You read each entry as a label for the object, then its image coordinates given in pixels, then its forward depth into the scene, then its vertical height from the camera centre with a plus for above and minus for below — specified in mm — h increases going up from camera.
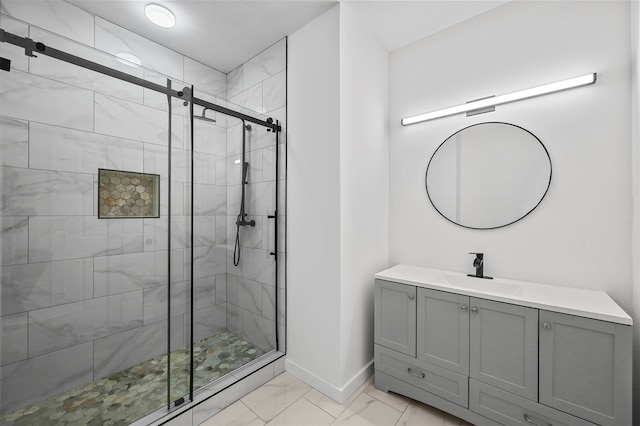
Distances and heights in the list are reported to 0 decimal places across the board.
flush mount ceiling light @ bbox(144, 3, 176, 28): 1866 +1446
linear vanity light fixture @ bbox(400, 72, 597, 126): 1537 +771
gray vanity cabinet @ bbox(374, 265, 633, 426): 1182 -734
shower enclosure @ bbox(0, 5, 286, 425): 1223 -137
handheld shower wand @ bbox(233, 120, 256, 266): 2008 +1
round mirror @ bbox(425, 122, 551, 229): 1722 +271
